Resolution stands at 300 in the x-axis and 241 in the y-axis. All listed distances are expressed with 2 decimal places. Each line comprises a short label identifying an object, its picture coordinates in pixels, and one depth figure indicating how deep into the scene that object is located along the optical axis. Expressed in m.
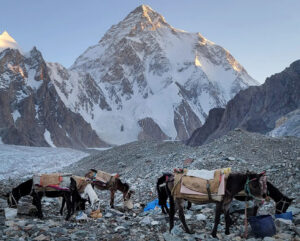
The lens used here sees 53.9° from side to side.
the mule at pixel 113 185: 12.52
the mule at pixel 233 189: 7.37
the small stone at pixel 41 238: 6.95
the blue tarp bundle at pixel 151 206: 11.57
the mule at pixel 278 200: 7.71
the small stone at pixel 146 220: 9.08
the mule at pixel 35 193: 10.06
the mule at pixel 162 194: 9.86
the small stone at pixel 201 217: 9.05
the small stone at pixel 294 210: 8.33
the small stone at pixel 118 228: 8.35
